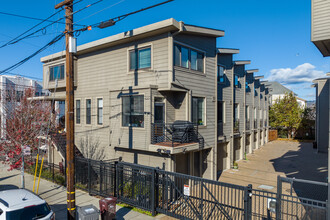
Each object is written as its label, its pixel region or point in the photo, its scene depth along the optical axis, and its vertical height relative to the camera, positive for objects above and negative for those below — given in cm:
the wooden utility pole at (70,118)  783 -37
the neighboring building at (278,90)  6752 +548
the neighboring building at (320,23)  796 +302
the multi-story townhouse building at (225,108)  1809 +2
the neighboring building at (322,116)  2814 -93
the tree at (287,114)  3934 -99
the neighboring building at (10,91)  2033 +259
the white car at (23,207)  644 -289
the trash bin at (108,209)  842 -371
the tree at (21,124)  1407 -120
